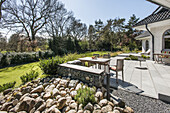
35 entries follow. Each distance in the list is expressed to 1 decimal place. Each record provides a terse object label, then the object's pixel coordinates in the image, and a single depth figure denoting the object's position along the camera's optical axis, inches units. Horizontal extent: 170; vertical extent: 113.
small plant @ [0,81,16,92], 126.7
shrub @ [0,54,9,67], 330.2
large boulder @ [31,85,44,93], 113.3
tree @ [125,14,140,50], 1002.3
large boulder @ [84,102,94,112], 77.1
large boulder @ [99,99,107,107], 83.0
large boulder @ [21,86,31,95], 114.3
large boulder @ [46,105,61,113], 79.0
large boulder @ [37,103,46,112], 86.4
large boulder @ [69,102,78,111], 83.8
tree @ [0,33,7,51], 517.4
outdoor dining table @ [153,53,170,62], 232.2
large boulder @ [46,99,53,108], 90.4
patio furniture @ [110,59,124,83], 130.6
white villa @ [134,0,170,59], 234.5
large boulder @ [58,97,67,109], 86.1
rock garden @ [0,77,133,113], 80.1
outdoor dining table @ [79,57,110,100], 90.4
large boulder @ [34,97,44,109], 90.6
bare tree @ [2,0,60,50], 534.6
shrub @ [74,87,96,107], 85.0
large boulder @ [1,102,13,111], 92.7
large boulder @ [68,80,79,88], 120.9
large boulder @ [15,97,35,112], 88.0
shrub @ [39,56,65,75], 162.6
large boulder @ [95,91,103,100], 92.4
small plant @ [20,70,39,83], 147.4
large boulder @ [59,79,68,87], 124.6
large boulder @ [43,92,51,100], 101.7
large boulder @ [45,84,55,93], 116.3
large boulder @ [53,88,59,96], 105.6
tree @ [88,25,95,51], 1108.4
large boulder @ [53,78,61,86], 132.4
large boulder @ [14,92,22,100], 106.7
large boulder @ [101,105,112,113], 74.8
